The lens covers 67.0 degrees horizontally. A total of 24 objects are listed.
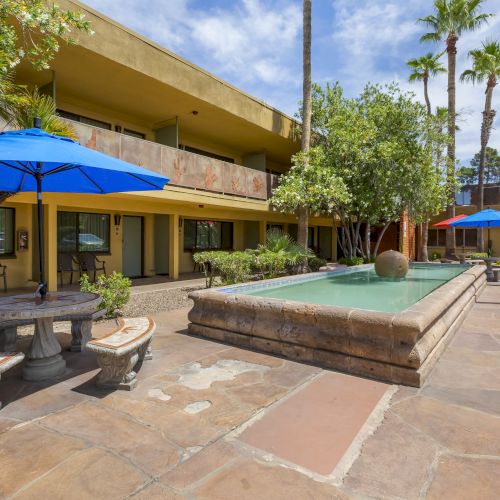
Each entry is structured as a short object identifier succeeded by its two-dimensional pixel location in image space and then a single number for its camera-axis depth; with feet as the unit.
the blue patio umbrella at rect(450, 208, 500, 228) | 45.09
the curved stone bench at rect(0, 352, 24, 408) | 10.96
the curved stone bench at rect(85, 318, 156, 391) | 12.19
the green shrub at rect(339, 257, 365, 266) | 48.55
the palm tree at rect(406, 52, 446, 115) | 84.38
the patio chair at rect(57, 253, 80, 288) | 37.68
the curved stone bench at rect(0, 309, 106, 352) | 16.25
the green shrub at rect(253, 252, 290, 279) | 36.18
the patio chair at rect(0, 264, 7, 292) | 33.58
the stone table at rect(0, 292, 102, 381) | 13.17
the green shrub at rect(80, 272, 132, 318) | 22.97
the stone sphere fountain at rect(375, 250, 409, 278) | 34.24
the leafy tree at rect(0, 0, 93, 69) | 17.70
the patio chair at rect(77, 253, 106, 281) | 38.17
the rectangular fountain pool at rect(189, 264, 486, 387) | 13.71
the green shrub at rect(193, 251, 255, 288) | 33.58
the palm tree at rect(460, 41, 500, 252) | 69.36
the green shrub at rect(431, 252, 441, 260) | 82.85
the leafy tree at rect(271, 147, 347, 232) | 42.04
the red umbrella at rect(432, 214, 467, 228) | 55.72
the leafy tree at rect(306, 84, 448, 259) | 44.09
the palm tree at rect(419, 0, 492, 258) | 65.21
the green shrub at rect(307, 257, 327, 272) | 47.77
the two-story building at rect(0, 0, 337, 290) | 31.12
